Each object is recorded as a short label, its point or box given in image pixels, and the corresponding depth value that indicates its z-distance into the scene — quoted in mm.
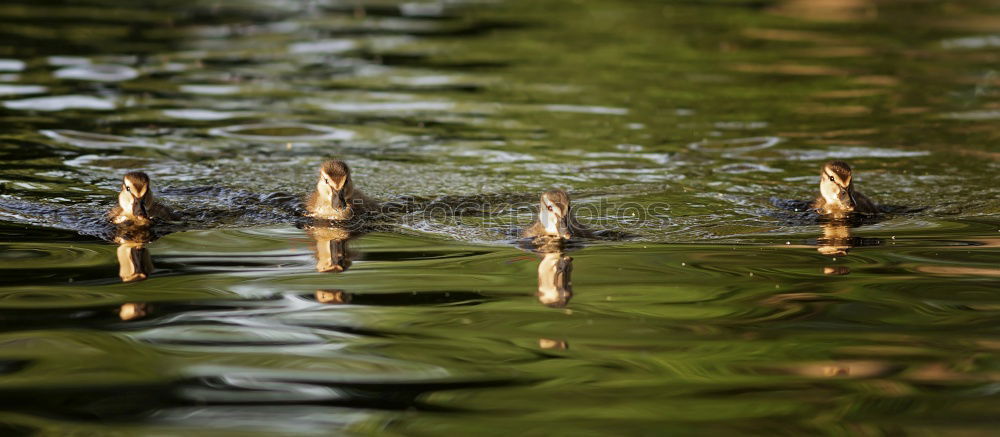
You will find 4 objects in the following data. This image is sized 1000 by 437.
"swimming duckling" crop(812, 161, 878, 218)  15906
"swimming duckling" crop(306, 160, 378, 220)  15719
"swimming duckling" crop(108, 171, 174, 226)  14937
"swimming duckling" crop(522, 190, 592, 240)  14352
